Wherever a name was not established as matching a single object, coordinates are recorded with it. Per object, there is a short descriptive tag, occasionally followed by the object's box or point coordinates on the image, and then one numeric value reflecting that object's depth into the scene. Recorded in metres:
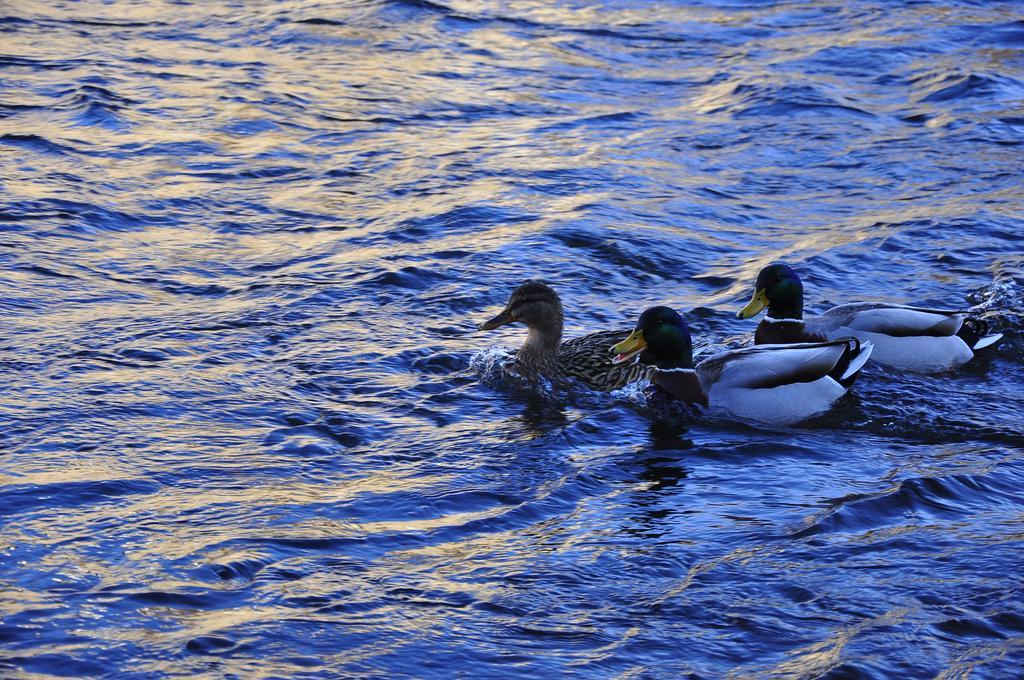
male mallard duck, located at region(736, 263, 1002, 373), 17.50
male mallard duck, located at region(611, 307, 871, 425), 16.12
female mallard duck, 17.05
